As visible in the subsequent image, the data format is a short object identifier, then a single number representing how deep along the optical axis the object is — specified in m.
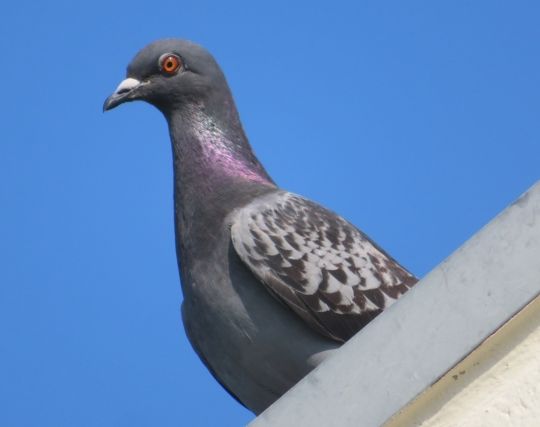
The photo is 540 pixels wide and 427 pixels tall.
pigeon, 12.73
